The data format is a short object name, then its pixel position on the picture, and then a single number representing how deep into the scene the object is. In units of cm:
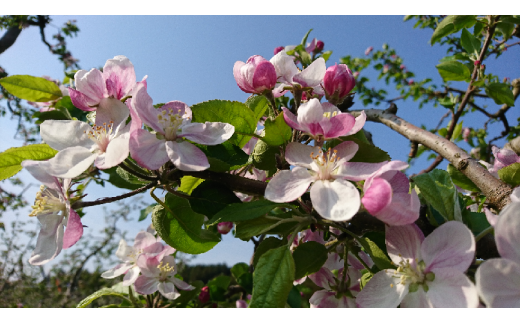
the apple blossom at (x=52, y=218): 14
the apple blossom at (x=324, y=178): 12
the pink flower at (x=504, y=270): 10
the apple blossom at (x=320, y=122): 14
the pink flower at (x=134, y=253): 30
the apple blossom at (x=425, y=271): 11
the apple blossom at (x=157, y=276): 29
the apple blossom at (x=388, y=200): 11
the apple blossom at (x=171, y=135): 13
